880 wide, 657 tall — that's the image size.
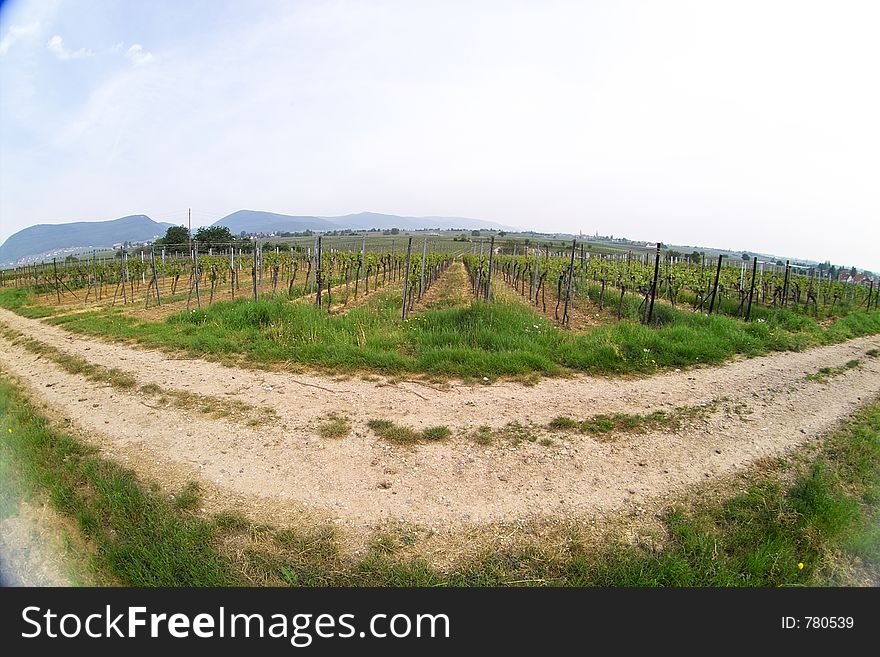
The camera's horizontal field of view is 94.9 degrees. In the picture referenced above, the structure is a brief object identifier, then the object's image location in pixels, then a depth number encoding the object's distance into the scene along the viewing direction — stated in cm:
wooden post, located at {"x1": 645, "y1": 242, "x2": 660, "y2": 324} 1026
